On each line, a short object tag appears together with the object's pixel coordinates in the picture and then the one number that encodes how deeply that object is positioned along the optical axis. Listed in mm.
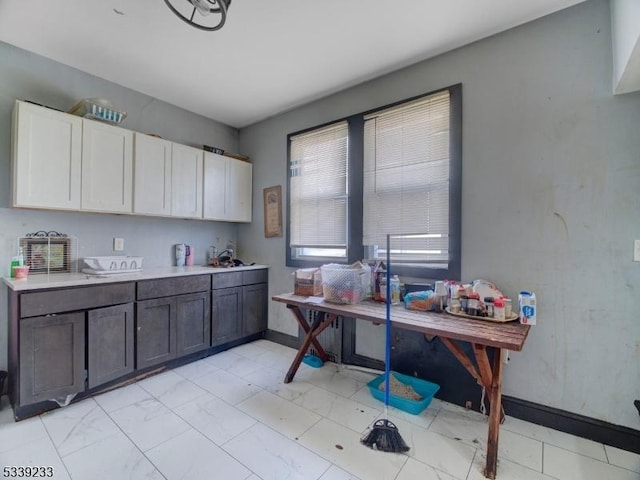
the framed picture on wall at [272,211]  3471
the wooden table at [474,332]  1514
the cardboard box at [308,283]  2564
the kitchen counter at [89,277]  1962
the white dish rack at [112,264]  2408
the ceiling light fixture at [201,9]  1411
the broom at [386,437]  1681
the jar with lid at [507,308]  1849
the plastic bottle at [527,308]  1777
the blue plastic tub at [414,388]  2033
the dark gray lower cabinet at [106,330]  1928
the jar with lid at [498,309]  1838
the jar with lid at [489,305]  1877
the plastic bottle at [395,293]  2319
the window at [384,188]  2303
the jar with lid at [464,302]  1968
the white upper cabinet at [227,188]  3307
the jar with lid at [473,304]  1925
